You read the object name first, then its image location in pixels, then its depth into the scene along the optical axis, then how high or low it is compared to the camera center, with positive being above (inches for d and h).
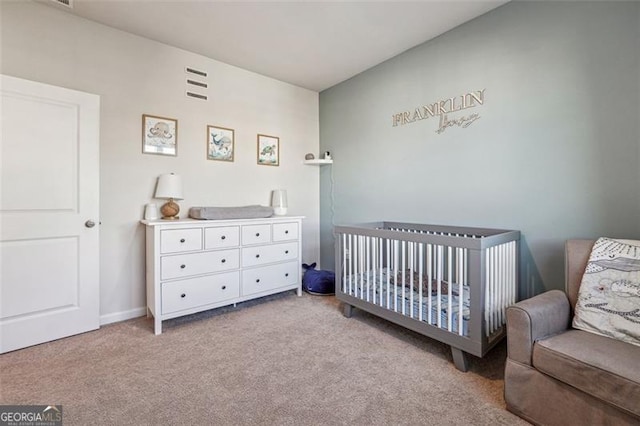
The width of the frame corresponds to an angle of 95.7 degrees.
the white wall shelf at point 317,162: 142.3 +26.7
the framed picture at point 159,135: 103.4 +30.0
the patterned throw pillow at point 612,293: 53.5 -15.8
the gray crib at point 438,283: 67.1 -20.1
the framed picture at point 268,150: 132.8 +30.6
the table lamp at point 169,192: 101.9 +8.7
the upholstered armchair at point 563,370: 43.6 -25.8
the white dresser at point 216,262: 91.3 -16.3
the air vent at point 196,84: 112.3 +52.3
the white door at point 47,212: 78.3 +1.7
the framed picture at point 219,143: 118.2 +30.4
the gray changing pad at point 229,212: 101.3 +1.5
